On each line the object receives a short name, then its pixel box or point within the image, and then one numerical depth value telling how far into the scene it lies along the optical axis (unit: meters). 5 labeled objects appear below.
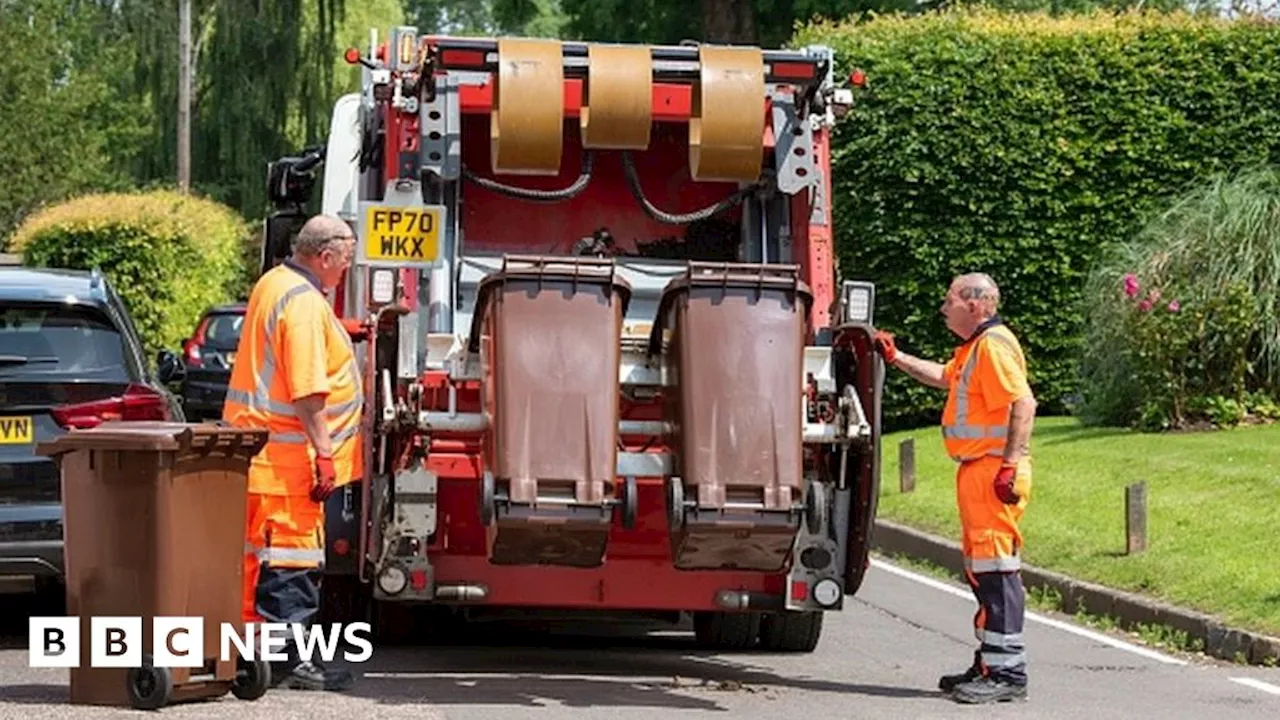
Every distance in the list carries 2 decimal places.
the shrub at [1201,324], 21.69
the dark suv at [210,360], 26.22
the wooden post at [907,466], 20.69
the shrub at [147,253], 33.56
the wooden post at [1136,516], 15.48
